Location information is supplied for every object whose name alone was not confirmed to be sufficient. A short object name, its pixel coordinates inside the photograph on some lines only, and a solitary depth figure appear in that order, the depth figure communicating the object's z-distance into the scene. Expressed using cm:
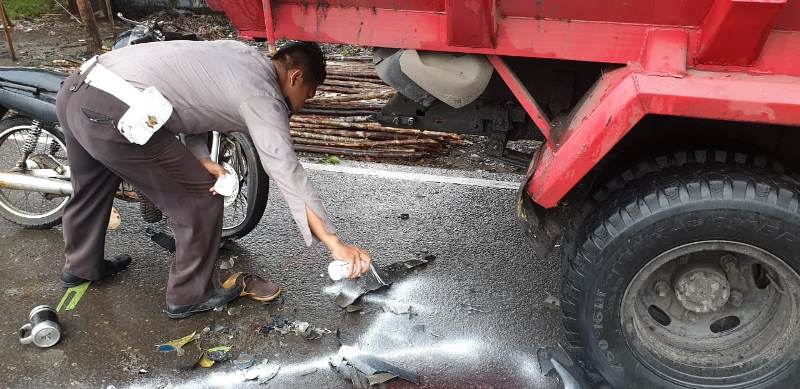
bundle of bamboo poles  539
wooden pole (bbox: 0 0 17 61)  847
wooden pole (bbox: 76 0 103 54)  835
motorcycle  383
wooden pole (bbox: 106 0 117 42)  1030
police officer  270
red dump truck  230
